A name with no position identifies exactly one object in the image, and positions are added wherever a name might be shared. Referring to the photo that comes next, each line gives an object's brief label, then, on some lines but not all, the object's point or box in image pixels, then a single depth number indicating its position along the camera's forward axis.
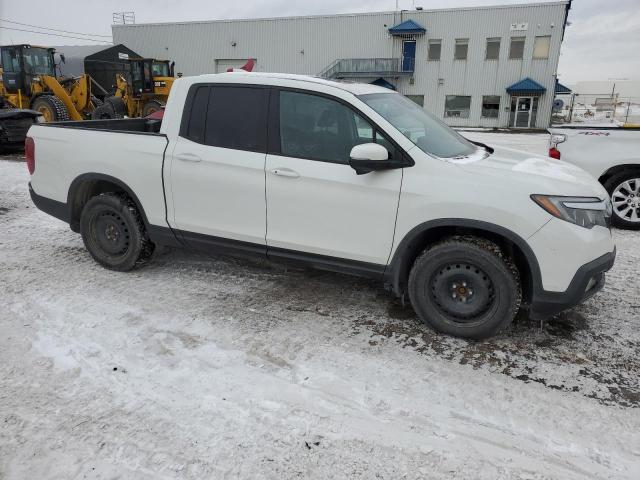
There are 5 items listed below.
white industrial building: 31.55
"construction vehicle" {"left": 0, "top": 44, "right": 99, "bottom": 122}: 15.49
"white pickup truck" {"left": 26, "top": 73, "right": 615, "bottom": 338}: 3.33
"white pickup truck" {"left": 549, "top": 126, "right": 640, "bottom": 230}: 6.43
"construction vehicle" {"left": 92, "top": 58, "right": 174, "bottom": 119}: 19.62
